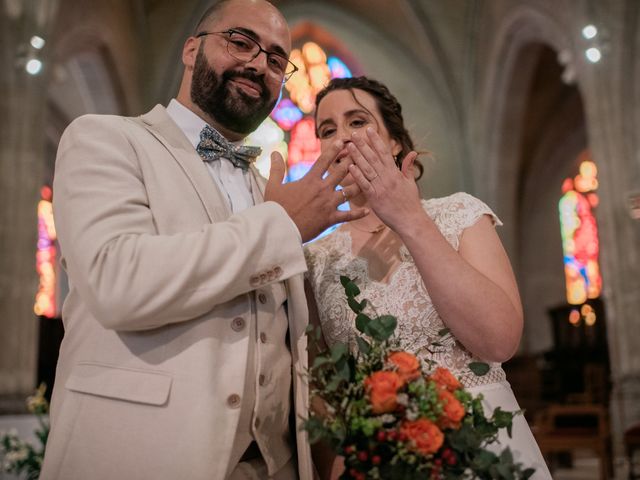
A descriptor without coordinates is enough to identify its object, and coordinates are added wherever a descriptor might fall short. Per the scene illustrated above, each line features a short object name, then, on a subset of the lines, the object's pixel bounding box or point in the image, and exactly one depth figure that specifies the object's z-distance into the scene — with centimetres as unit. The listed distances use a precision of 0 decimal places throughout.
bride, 196
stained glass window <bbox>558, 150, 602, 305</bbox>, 1822
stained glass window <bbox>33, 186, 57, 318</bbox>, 1665
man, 149
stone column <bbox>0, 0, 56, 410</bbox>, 959
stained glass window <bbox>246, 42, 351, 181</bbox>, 1708
